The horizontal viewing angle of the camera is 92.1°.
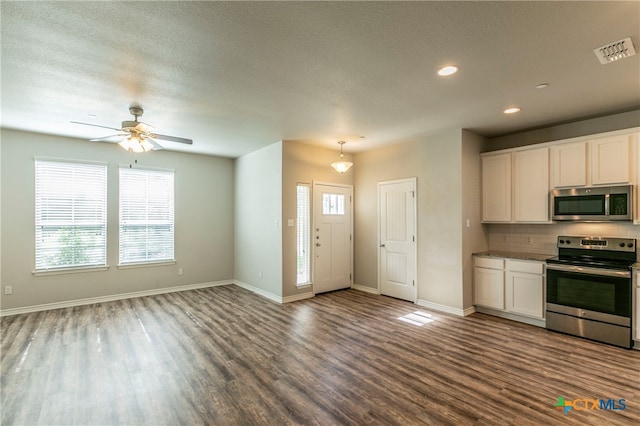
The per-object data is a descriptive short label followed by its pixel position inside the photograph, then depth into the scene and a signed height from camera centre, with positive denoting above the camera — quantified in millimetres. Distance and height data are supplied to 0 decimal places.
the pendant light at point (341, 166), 5195 +825
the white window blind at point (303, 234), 5668 -361
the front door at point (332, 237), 5855 -435
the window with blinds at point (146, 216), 5719 -18
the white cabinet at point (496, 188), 4695 +409
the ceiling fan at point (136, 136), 3402 +926
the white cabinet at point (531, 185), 4332 +415
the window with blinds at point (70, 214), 4988 +20
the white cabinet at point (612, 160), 3660 +661
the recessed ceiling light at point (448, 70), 2723 +1296
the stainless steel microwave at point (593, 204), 3672 +128
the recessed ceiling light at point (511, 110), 3796 +1298
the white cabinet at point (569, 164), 3992 +655
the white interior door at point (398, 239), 5328 -439
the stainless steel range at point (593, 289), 3473 -898
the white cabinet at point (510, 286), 4145 -1029
